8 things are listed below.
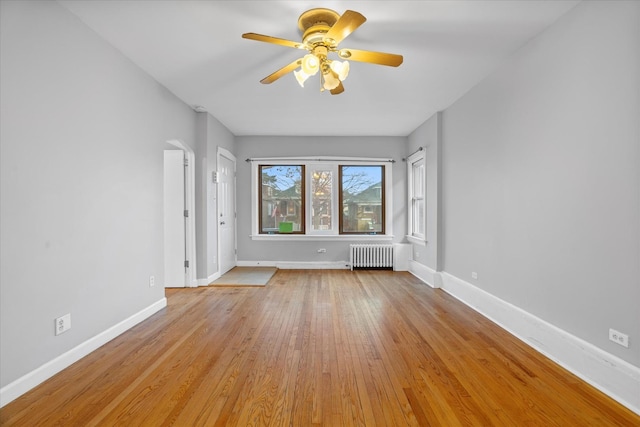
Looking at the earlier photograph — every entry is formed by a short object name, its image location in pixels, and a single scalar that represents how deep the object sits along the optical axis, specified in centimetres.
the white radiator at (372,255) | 617
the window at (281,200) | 649
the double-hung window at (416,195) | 572
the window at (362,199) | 651
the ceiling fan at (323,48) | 237
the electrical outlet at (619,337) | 197
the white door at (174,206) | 470
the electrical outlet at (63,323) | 231
